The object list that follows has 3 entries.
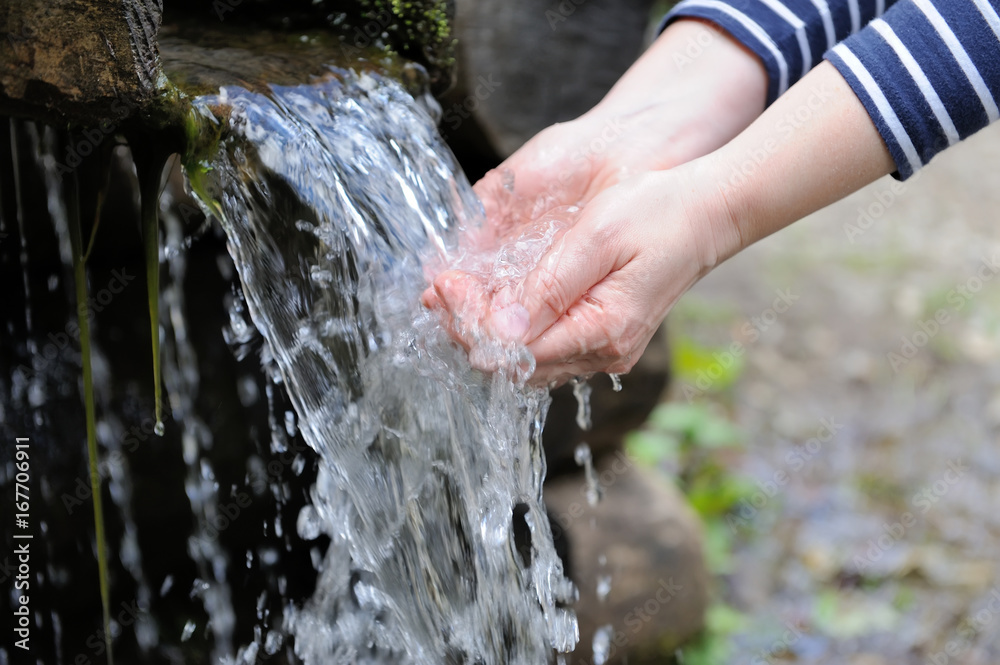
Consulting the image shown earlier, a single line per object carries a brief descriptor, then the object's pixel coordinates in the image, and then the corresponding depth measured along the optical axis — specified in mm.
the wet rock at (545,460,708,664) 2303
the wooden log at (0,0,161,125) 1039
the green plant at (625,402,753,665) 2857
